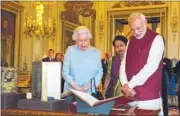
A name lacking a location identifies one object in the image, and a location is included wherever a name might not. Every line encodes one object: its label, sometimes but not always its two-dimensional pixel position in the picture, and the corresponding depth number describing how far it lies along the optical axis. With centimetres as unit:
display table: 207
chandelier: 998
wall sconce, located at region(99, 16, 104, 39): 1181
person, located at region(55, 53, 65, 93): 885
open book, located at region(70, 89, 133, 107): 206
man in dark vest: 265
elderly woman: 318
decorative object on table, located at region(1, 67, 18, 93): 236
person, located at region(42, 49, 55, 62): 893
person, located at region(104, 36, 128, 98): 369
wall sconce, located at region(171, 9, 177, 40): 1080
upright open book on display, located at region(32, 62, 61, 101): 230
